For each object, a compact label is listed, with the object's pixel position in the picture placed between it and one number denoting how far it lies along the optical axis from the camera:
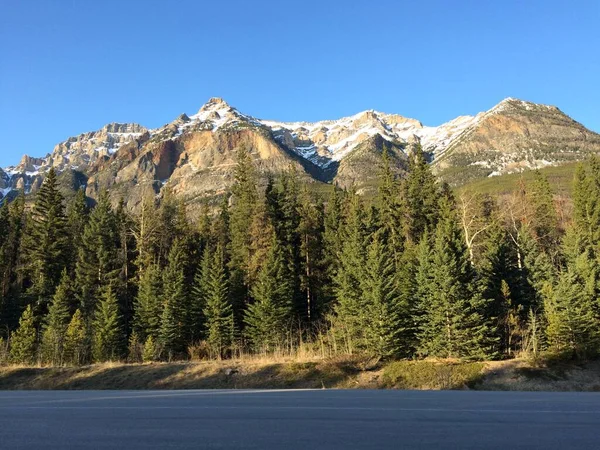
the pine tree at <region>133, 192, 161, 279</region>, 43.25
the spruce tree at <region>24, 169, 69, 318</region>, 43.38
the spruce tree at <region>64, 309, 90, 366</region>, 31.66
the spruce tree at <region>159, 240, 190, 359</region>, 34.19
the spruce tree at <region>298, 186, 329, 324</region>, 41.44
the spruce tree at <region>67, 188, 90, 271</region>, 49.44
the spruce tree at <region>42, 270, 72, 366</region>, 28.89
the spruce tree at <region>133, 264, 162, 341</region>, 36.47
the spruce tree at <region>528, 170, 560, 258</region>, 52.66
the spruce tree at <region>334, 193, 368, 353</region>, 27.88
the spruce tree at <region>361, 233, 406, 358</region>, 24.45
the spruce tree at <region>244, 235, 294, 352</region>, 34.06
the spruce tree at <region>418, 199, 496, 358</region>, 24.05
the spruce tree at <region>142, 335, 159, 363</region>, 27.98
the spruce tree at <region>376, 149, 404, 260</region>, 44.20
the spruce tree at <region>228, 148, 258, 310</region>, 41.25
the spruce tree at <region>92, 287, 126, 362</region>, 32.34
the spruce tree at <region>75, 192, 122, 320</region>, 42.28
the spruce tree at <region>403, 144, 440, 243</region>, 45.34
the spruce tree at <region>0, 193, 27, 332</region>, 43.06
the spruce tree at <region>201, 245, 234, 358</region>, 33.97
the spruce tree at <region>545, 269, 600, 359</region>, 22.48
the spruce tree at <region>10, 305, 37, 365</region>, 30.72
